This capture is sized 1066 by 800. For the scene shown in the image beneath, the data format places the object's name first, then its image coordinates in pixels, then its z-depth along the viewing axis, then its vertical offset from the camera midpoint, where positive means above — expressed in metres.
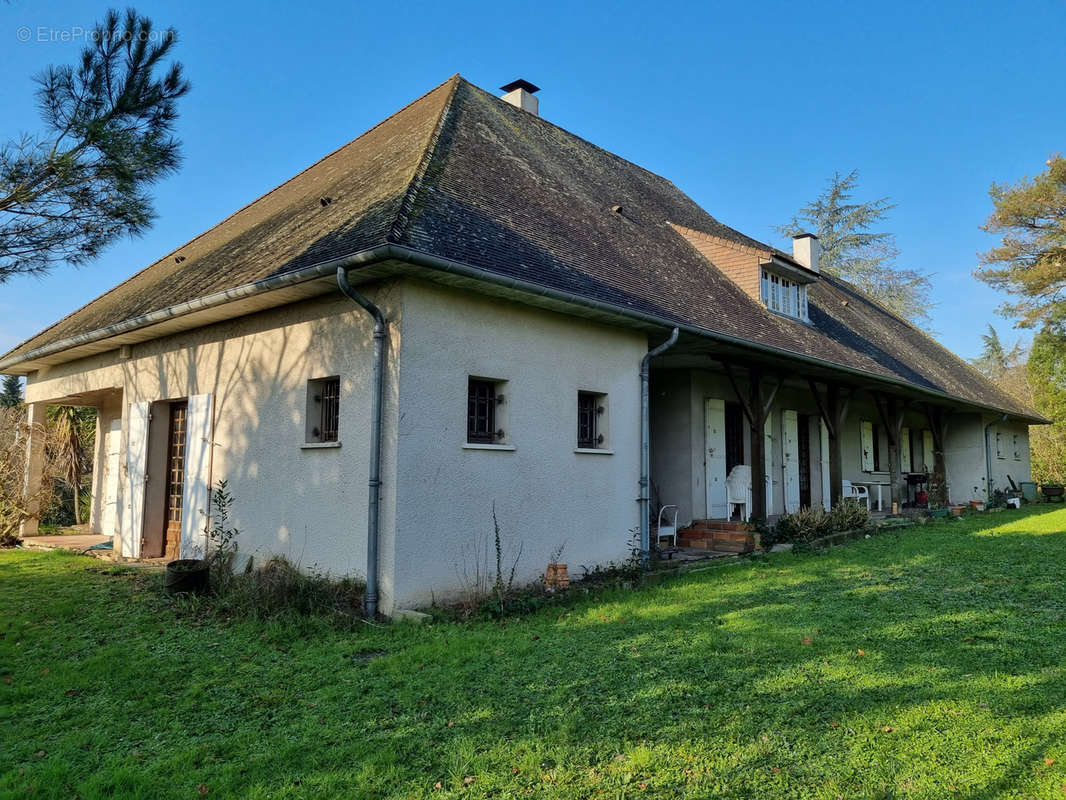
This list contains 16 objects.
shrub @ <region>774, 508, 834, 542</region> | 11.34 -0.96
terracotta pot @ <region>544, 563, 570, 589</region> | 7.66 -1.22
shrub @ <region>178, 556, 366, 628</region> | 6.45 -1.28
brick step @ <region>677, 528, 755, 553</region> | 10.86 -1.16
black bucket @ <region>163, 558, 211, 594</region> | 7.47 -1.23
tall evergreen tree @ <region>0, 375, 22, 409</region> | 31.14 +3.40
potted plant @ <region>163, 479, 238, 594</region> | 7.48 -1.11
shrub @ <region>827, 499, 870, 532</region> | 12.47 -0.87
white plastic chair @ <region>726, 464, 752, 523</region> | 12.21 -0.36
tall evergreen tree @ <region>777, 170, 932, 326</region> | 37.00 +11.89
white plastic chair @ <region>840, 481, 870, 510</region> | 15.77 -0.56
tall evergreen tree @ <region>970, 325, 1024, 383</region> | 52.01 +9.05
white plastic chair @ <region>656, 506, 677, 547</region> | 10.04 -0.92
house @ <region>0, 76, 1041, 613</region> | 6.86 +1.40
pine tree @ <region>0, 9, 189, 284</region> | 6.79 +3.12
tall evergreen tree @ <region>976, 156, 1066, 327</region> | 25.16 +8.31
